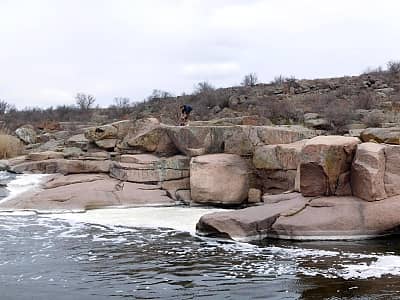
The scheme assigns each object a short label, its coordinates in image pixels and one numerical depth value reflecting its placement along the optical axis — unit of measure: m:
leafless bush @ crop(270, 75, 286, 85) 39.29
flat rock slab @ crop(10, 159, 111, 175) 18.72
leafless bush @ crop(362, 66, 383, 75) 37.98
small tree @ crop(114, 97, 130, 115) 42.53
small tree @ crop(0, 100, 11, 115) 51.88
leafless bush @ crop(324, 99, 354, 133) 23.17
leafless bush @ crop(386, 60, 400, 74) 36.84
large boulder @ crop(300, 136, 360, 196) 12.71
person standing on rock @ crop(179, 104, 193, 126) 21.73
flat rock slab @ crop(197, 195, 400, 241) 11.62
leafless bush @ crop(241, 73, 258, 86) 42.51
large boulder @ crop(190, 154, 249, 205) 16.45
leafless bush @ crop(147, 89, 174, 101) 45.11
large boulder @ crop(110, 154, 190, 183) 17.94
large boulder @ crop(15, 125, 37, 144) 27.88
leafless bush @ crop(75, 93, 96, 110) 49.91
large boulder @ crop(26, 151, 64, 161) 20.45
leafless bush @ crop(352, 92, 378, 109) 27.77
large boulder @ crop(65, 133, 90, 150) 21.35
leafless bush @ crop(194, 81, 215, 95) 40.03
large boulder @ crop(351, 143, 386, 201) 12.14
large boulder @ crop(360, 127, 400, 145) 16.20
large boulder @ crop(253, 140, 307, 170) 16.06
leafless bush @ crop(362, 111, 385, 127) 22.49
